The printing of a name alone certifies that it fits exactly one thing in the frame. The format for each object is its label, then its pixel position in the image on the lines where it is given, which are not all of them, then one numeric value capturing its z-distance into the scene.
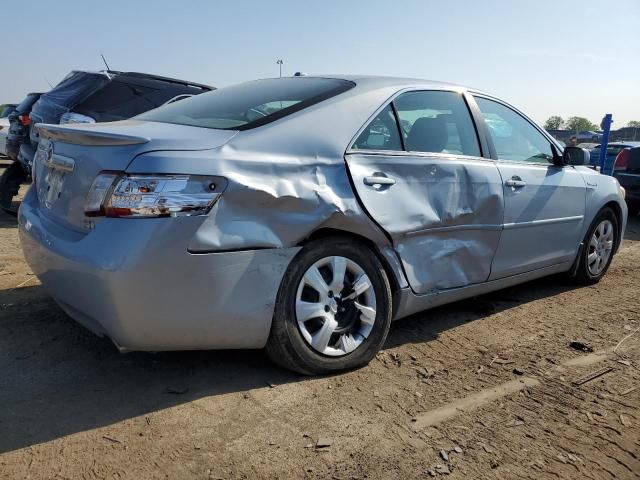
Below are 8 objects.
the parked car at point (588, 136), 34.56
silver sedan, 2.46
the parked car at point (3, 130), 13.25
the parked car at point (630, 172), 9.40
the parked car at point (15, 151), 6.82
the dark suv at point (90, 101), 6.52
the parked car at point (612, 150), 10.98
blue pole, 11.36
